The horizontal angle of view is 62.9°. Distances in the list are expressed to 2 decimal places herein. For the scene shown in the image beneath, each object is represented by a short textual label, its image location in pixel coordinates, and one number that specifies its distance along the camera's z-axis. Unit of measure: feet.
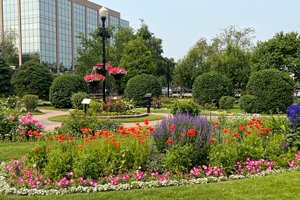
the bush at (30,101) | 54.90
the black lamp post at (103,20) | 36.32
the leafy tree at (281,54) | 77.97
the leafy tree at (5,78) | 87.53
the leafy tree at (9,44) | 148.87
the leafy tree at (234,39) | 140.77
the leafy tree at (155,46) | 124.98
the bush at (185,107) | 31.40
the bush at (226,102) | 54.45
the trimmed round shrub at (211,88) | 60.44
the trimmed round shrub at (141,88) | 65.05
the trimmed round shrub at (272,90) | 46.57
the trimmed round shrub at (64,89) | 63.46
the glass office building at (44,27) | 156.76
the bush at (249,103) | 47.55
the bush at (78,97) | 54.70
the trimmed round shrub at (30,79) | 75.66
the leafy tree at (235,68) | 88.63
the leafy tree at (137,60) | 89.15
